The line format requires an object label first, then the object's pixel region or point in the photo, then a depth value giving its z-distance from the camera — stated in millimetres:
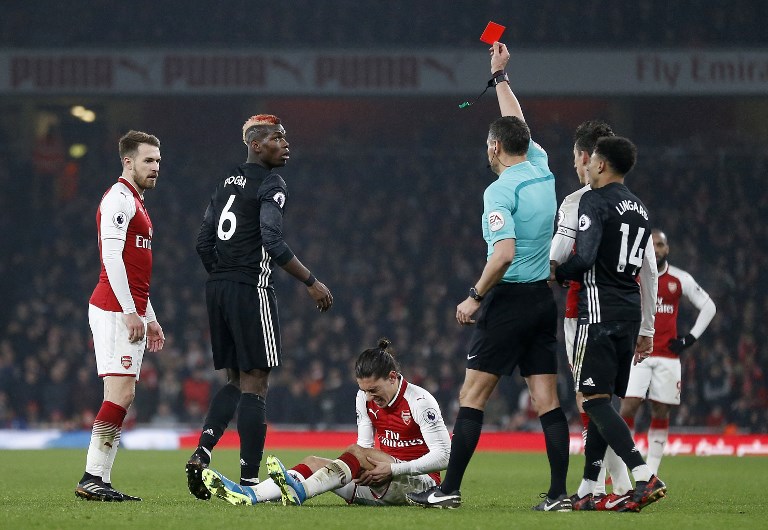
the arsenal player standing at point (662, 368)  20625
